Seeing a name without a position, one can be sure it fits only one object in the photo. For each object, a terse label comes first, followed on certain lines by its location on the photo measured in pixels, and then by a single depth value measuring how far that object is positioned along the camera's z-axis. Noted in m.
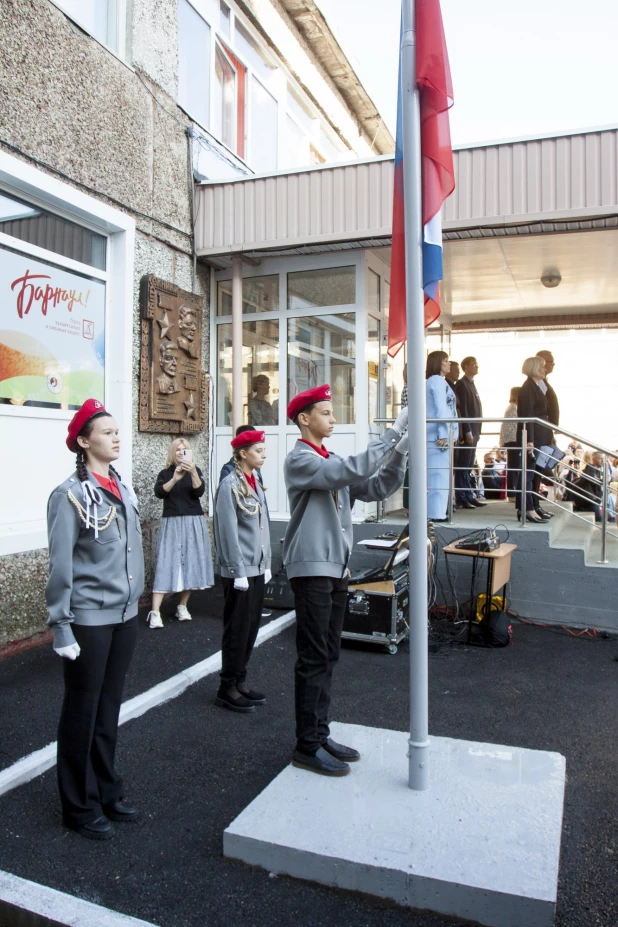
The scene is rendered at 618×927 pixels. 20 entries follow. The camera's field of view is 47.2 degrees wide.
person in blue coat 7.75
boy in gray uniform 3.47
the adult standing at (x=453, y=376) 9.81
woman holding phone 6.83
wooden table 6.31
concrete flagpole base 2.58
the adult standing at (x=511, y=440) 8.69
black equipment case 6.14
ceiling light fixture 9.77
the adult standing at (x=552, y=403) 8.46
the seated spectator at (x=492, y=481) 11.37
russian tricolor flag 3.10
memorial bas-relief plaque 7.57
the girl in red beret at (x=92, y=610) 3.13
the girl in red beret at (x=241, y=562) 4.71
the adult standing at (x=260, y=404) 8.91
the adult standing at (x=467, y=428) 9.08
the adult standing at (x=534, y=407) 8.05
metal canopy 6.97
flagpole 3.12
